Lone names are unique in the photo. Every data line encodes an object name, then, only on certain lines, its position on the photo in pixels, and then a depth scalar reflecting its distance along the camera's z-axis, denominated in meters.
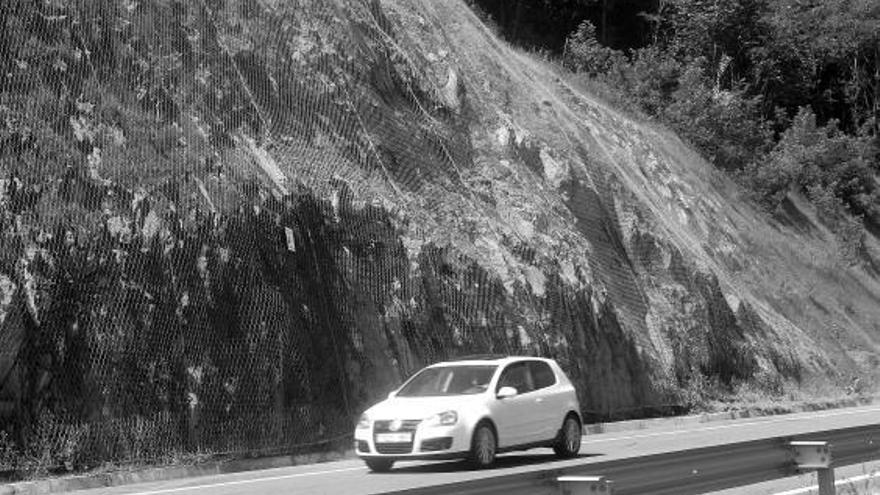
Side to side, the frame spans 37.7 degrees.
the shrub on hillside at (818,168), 45.25
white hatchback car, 15.29
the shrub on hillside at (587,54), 45.75
